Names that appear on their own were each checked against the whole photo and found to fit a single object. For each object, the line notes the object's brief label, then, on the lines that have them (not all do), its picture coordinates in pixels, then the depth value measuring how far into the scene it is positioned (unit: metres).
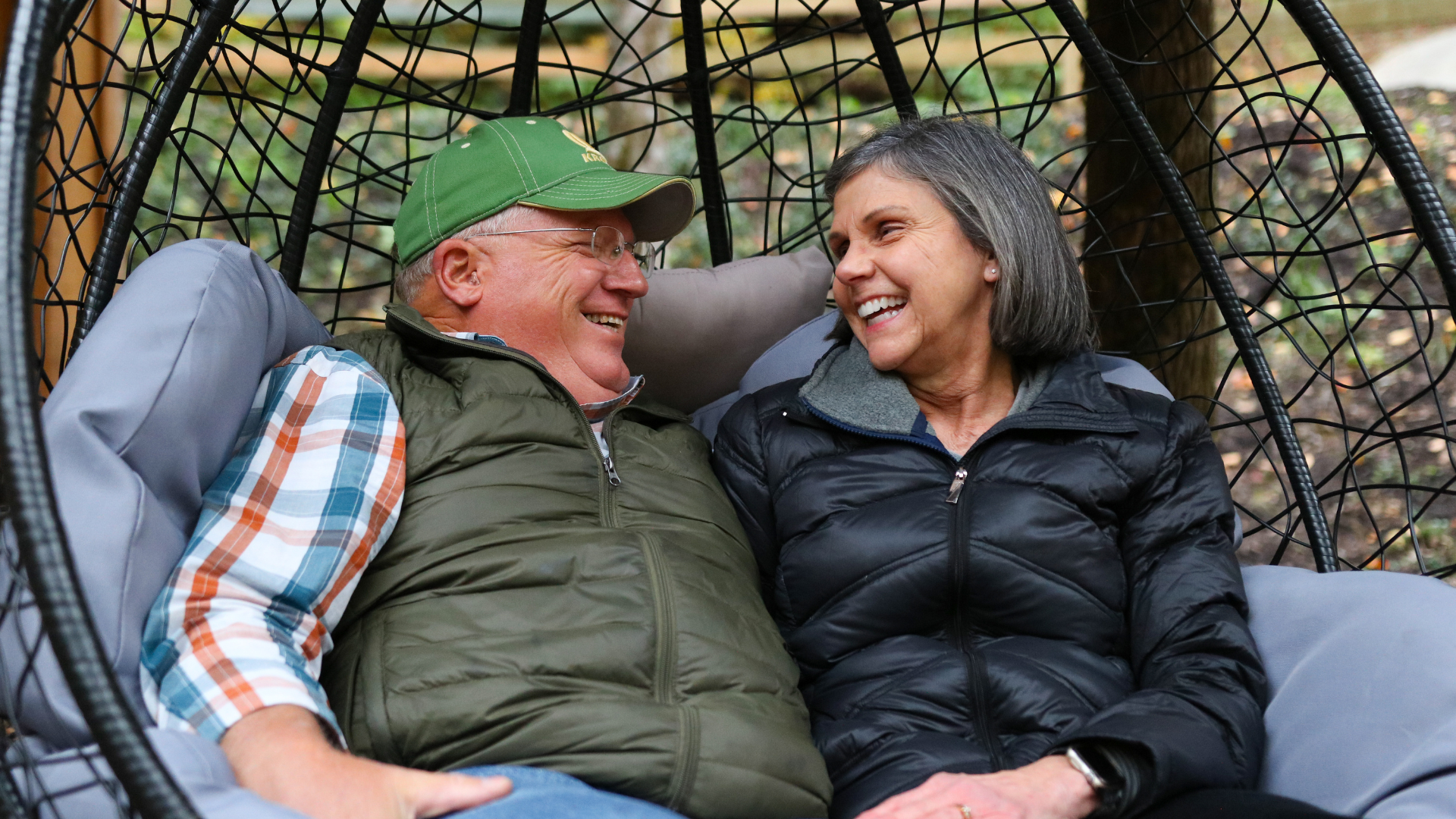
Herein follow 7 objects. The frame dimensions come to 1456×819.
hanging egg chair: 2.47
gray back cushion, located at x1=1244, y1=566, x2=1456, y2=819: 2.70
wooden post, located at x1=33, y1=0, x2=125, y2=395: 3.42
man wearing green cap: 2.61
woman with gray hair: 2.77
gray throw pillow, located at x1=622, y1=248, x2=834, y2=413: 3.17
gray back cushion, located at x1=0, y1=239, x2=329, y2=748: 2.59
